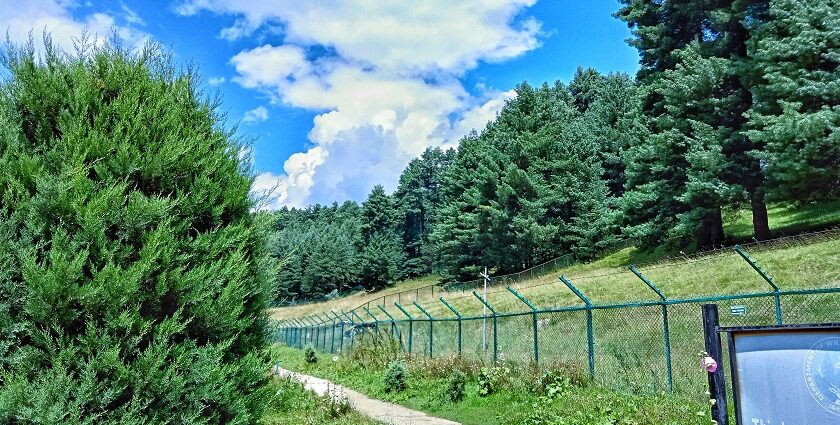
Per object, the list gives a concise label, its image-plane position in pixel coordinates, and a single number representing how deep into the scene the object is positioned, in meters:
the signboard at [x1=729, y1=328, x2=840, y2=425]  2.88
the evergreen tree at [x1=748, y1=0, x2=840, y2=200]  21.39
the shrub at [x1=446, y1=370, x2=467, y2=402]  12.40
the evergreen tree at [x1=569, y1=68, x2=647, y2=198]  55.91
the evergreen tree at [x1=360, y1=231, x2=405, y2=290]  80.94
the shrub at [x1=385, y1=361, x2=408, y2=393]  14.62
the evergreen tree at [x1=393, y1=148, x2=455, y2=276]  85.88
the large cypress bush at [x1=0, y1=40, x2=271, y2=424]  3.33
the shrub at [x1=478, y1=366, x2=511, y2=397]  12.09
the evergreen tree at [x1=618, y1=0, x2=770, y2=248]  26.94
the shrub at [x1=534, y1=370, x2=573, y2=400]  10.38
